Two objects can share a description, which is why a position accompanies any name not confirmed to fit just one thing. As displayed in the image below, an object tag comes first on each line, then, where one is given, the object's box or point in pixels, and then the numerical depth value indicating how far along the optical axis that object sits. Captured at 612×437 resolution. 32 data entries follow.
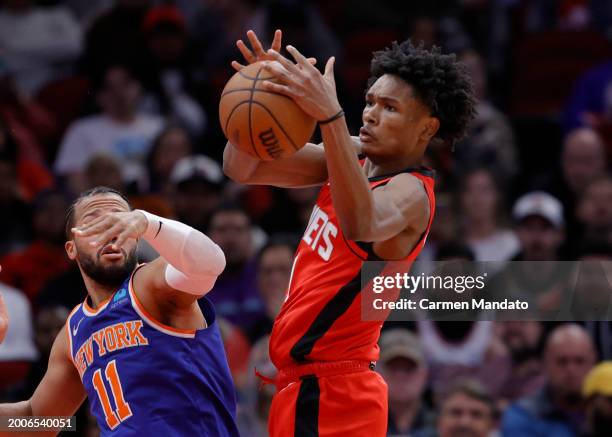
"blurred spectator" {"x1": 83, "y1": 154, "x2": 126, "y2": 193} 17.28
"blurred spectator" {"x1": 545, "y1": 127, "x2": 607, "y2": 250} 17.76
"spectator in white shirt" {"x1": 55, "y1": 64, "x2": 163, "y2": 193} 18.91
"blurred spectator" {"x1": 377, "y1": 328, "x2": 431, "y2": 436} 13.99
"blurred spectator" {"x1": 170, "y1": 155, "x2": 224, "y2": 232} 17.46
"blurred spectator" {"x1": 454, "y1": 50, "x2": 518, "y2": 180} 18.59
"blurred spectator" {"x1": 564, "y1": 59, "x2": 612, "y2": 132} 18.98
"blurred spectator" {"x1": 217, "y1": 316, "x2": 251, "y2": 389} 14.67
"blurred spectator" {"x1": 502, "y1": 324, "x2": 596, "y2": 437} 13.63
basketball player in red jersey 9.08
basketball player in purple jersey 8.76
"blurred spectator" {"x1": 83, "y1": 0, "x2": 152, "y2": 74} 19.52
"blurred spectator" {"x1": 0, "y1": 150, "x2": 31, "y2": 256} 17.24
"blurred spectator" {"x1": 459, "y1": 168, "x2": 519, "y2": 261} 17.02
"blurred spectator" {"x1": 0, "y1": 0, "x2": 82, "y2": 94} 20.26
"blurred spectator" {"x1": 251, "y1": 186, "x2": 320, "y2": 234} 17.39
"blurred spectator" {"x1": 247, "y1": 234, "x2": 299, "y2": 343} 15.27
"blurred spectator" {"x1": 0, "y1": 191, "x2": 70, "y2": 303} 16.54
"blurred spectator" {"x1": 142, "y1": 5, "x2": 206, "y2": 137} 19.71
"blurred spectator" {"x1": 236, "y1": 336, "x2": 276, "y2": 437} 13.83
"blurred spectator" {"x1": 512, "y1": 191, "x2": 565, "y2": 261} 16.12
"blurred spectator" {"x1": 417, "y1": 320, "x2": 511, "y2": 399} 14.80
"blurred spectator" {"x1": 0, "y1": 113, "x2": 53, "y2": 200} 17.89
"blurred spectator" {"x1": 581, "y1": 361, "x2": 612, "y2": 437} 13.27
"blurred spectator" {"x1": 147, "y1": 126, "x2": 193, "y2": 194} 18.32
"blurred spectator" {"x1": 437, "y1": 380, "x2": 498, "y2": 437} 13.47
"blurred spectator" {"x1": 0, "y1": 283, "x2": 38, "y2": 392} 14.88
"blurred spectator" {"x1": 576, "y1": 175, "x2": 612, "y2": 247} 16.52
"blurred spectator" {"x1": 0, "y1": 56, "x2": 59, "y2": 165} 18.95
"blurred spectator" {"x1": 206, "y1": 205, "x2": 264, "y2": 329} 15.92
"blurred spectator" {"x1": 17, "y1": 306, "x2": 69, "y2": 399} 14.56
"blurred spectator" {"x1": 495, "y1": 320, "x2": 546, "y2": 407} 14.56
